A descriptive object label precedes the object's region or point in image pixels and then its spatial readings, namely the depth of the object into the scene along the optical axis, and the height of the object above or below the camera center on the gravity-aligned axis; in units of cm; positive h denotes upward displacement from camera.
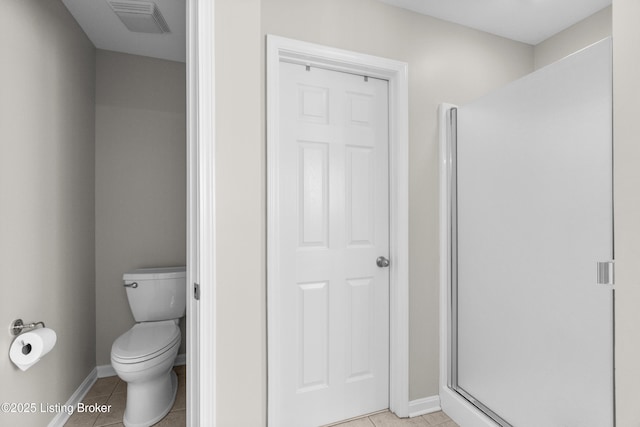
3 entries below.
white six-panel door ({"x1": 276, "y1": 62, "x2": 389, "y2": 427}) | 173 -21
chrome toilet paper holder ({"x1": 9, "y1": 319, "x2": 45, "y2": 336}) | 142 -53
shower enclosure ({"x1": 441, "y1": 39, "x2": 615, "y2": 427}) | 127 -20
